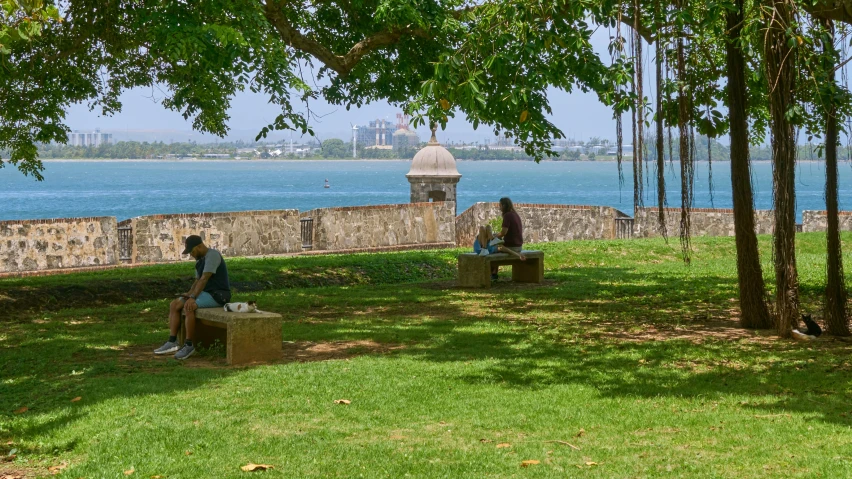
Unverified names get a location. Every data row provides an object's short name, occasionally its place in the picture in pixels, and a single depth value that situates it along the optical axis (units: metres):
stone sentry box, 33.78
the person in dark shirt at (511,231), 17.72
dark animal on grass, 11.23
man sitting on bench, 11.03
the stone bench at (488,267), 17.17
